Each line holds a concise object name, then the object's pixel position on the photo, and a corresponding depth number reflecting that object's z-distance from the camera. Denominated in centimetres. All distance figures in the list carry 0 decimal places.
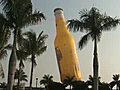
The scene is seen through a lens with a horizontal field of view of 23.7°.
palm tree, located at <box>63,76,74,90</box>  4898
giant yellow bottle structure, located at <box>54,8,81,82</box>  5125
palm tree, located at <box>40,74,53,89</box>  6350
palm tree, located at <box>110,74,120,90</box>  4820
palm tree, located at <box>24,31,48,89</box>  3827
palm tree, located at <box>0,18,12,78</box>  2082
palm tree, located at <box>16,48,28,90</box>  3848
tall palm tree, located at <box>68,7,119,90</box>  2416
